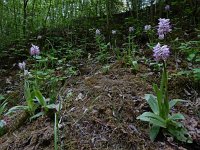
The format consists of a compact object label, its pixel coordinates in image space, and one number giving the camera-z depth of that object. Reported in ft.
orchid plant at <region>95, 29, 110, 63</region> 7.22
